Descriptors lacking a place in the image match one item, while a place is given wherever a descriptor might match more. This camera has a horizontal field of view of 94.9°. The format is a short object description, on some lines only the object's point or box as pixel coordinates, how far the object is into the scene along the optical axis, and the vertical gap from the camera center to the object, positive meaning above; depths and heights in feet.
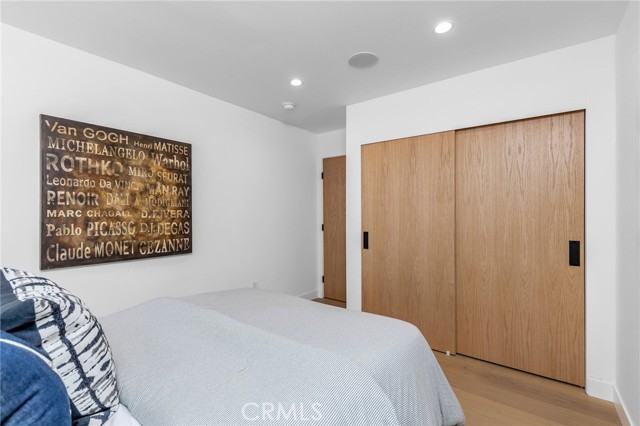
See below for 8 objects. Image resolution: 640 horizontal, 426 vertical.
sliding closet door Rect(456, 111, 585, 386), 7.13 -0.89
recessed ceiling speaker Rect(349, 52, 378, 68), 7.48 +3.99
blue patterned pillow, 2.54 -1.18
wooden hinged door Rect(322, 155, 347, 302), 13.84 -0.69
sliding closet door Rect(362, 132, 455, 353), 8.93 -0.69
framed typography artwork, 6.55 +0.45
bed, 2.49 -1.91
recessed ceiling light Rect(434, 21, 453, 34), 6.26 +4.01
